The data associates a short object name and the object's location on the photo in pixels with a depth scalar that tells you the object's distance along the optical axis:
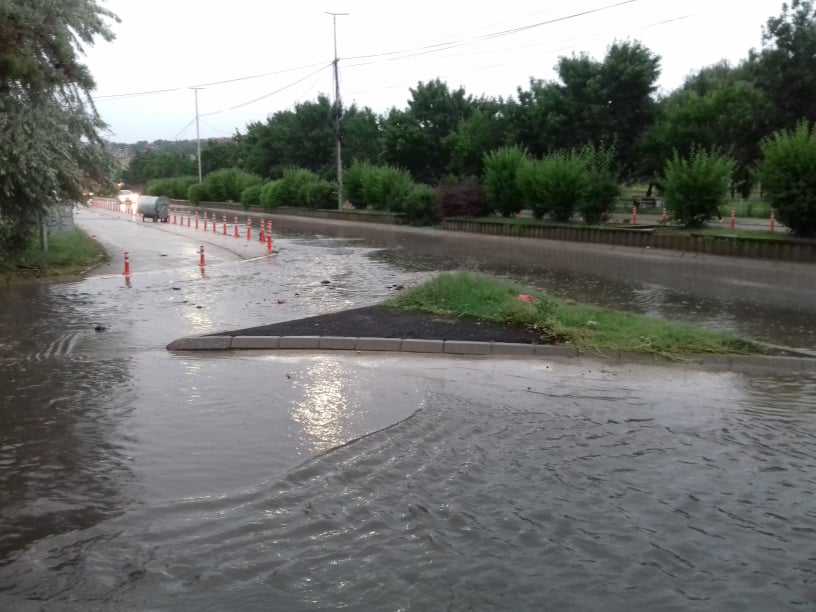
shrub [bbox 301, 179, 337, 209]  53.81
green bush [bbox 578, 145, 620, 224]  31.17
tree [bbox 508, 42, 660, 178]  40.12
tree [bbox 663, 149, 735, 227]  26.11
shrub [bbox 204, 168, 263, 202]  72.38
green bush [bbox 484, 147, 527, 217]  36.12
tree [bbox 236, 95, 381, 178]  68.56
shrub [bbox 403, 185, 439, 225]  41.38
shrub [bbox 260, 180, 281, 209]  59.53
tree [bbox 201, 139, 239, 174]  100.05
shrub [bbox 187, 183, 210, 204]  78.19
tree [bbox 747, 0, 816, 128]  36.66
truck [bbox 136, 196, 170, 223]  50.25
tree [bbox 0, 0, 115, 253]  14.66
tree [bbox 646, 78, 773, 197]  39.88
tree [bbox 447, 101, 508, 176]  45.31
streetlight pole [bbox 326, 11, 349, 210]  46.50
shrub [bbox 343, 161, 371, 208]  49.15
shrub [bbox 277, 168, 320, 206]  56.78
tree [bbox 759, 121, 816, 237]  21.78
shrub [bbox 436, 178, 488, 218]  38.91
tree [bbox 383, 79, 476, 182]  52.03
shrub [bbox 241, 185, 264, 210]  65.69
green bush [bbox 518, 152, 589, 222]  31.72
